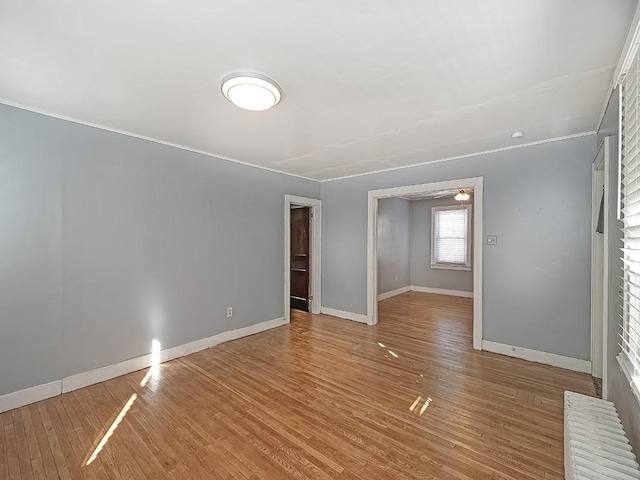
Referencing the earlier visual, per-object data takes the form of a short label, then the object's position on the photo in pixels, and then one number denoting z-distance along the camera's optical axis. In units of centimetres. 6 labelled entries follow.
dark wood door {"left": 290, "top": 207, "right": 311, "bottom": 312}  569
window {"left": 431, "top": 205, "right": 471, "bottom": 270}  724
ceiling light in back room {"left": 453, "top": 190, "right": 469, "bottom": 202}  622
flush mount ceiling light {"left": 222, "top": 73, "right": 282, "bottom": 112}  198
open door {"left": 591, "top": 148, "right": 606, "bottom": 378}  297
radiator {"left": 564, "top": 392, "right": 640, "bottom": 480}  125
